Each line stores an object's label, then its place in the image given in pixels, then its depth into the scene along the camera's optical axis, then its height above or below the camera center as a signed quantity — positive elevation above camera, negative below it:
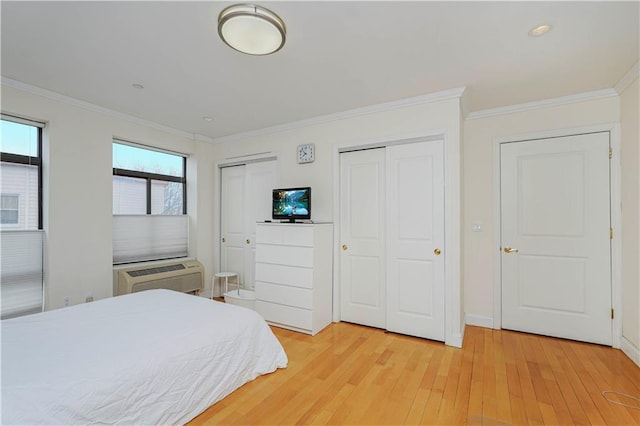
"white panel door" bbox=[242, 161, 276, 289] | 4.19 +0.19
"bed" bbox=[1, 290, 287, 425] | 1.28 -0.79
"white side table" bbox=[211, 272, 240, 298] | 4.07 -0.88
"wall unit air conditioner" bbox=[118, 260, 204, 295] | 3.47 -0.84
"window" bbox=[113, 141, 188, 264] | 3.69 +0.13
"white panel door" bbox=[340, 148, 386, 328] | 3.33 -0.29
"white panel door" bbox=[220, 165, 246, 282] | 4.48 -0.11
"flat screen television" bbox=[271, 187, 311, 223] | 3.37 +0.12
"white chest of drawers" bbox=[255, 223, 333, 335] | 3.17 -0.72
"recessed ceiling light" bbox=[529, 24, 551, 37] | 1.91 +1.26
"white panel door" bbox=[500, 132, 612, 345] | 2.86 -0.25
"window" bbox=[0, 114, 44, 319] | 2.74 -0.04
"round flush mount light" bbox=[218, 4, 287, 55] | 1.73 +1.17
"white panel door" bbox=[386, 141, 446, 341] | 2.97 -0.28
